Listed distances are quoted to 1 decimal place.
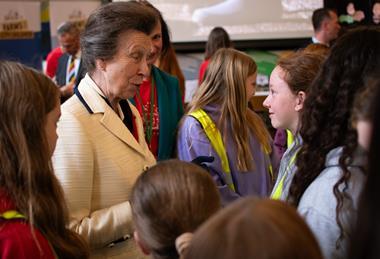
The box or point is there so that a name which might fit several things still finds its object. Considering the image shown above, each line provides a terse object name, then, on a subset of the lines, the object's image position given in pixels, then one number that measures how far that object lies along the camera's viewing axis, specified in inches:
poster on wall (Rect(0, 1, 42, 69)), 280.4
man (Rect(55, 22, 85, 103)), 227.8
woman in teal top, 109.5
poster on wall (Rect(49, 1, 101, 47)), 280.7
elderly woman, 76.0
